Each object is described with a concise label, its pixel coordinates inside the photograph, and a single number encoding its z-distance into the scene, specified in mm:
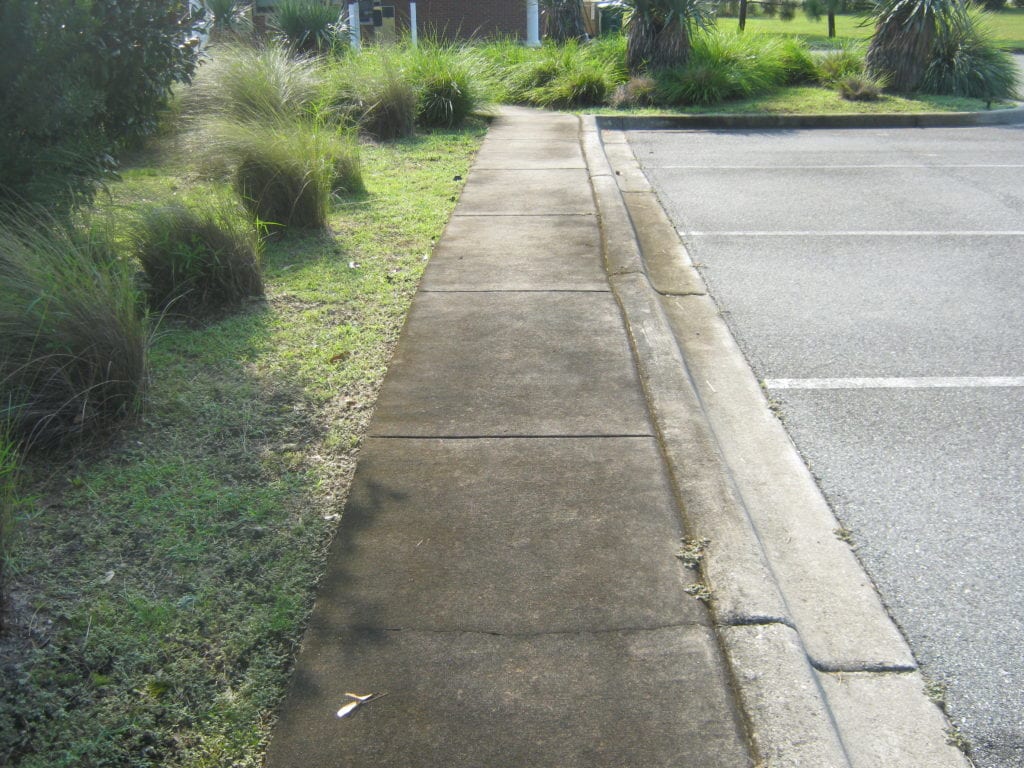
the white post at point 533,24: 25672
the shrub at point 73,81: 5312
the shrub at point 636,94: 14617
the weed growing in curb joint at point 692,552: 3367
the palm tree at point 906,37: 14664
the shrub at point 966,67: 15164
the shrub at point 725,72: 14680
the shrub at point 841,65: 15844
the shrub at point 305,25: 18125
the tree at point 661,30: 15305
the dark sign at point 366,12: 23859
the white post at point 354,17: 23281
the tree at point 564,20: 19281
